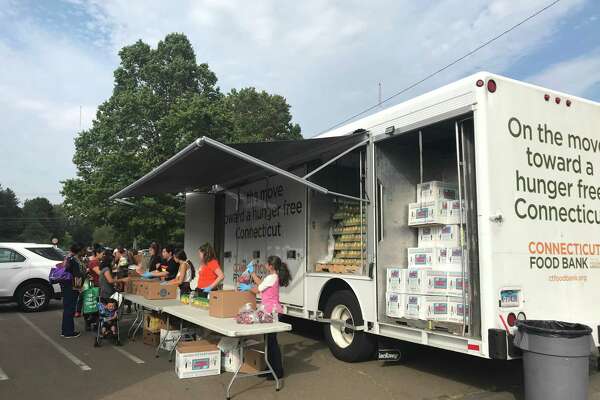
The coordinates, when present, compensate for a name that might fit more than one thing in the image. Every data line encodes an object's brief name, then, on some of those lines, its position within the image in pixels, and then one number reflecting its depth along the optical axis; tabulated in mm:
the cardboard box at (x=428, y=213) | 5633
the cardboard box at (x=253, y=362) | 5824
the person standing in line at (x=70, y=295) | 8422
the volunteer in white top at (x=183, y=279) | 8170
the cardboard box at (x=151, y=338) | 7719
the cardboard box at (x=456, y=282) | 4879
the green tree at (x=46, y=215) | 89512
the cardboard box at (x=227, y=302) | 5754
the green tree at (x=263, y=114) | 37781
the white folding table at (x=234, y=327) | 4965
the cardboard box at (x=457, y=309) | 4844
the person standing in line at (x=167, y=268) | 8945
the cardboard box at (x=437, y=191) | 5816
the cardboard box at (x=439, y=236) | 5451
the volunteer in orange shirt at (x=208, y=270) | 7551
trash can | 4113
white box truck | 4754
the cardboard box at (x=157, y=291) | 7668
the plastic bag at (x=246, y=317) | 5379
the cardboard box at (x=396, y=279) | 5578
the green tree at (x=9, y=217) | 76062
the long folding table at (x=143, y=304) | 7043
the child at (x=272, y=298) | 5629
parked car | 11812
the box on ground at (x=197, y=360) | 5758
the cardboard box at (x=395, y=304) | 5531
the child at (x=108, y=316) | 7738
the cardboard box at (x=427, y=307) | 5105
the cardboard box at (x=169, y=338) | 7246
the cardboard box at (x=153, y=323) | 7691
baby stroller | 7719
